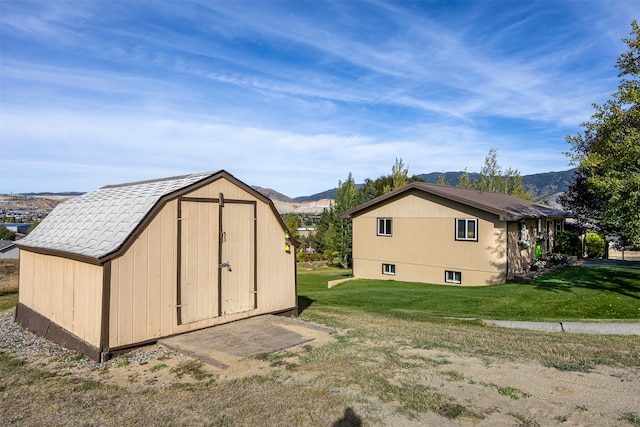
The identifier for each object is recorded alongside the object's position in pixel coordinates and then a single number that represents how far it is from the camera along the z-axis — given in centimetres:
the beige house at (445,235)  2038
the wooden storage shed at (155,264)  880
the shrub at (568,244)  2753
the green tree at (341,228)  4459
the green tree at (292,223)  5503
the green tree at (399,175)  4122
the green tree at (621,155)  1231
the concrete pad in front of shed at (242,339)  847
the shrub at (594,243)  3052
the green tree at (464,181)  4614
